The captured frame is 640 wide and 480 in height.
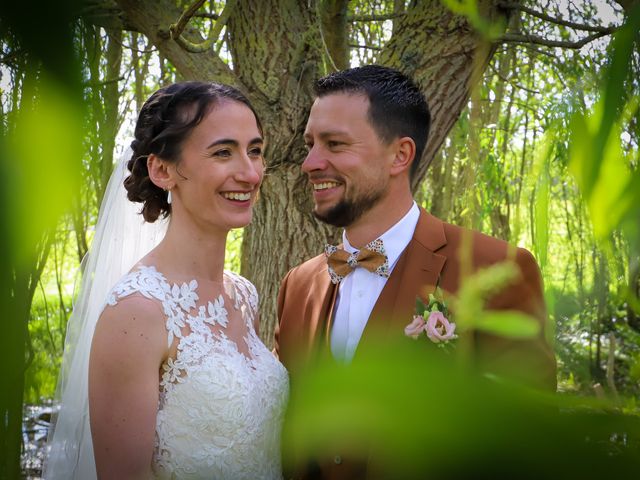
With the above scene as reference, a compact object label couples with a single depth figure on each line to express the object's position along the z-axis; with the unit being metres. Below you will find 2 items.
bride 1.99
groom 2.39
